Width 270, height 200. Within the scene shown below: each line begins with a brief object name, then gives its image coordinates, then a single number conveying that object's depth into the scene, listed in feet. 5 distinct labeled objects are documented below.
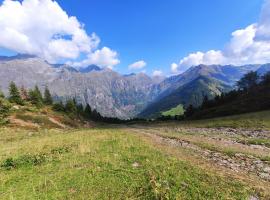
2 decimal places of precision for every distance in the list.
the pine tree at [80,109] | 452.02
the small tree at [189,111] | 449.89
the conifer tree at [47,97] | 391.24
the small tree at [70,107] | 354.74
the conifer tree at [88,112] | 477.57
